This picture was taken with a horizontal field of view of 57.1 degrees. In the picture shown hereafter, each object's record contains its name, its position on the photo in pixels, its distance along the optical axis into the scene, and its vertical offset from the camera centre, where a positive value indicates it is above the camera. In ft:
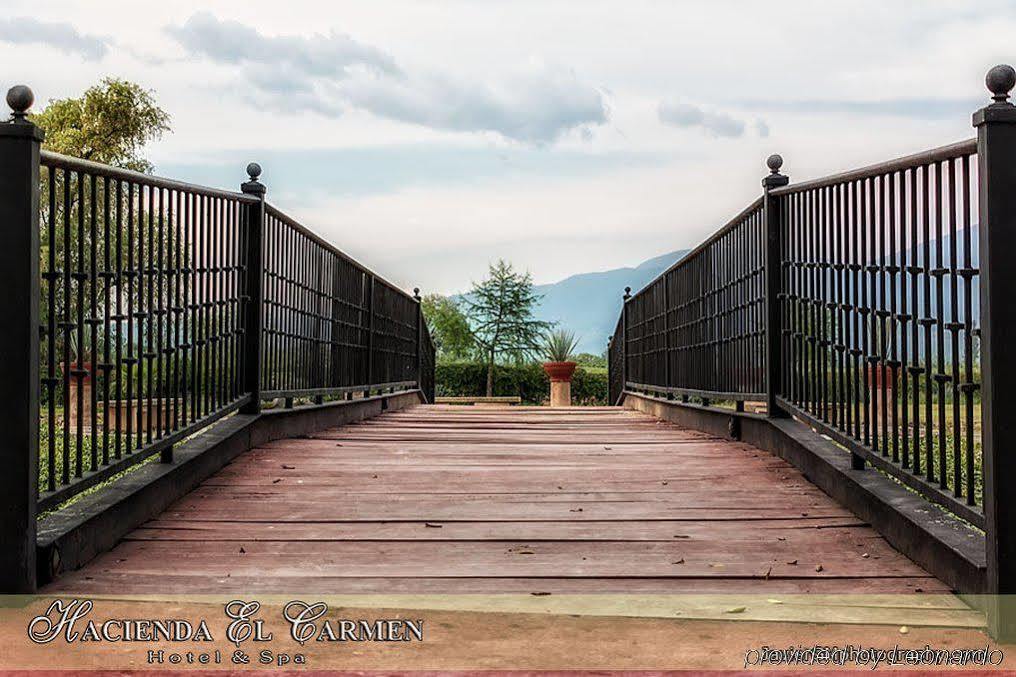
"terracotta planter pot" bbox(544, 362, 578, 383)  58.90 -0.64
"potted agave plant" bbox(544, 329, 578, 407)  59.11 -0.32
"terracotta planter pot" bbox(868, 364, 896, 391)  11.06 -0.18
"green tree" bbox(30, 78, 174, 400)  68.95 +17.98
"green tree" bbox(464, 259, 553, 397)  92.02 +4.39
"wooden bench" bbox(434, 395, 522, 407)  61.77 -2.83
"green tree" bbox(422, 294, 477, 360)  94.43 +2.92
